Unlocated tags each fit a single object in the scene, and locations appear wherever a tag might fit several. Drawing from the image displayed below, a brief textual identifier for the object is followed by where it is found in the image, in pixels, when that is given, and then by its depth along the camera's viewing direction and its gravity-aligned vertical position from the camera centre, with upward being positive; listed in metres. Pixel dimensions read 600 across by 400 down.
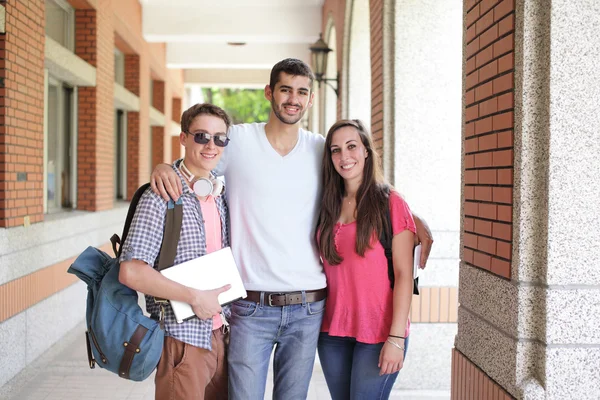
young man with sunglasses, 2.33 -0.26
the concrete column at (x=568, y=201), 2.37 -0.03
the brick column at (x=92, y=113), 8.16 +1.05
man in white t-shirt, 2.74 -0.25
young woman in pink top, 2.69 -0.37
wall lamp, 8.70 +1.96
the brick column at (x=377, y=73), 5.22 +1.07
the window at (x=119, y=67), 11.14 +2.29
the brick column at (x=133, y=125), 11.50 +1.22
